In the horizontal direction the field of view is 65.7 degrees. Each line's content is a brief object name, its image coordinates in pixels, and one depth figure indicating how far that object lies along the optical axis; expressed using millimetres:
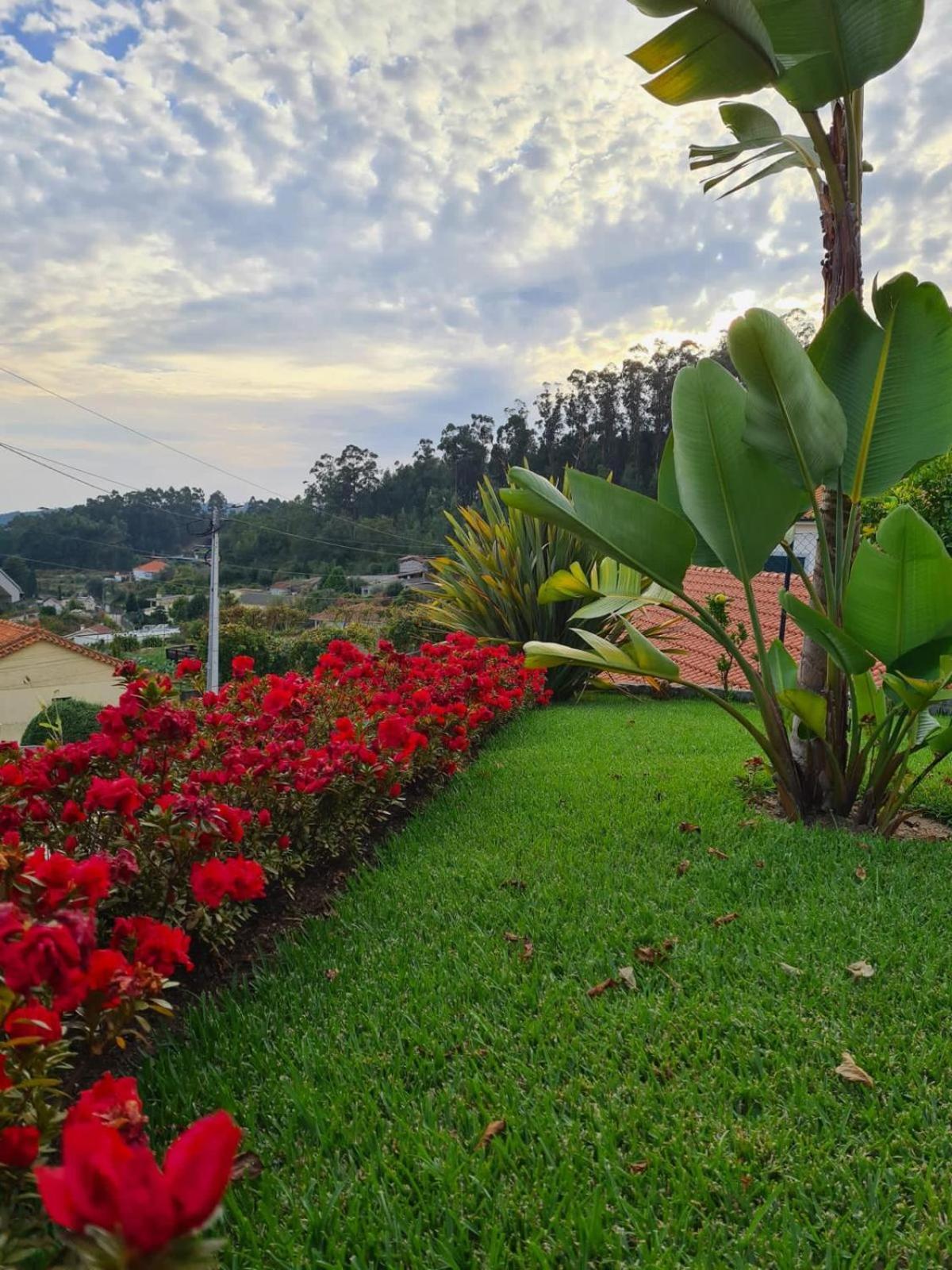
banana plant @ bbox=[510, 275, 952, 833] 2205
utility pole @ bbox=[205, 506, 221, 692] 15977
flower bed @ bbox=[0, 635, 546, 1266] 507
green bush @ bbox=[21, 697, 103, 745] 9984
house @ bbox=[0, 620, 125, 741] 17047
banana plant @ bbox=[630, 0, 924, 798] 2295
